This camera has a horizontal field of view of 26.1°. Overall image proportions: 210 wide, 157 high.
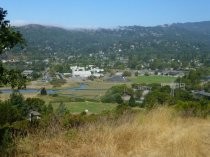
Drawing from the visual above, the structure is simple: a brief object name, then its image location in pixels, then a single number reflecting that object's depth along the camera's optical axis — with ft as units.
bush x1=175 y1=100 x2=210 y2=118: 26.70
